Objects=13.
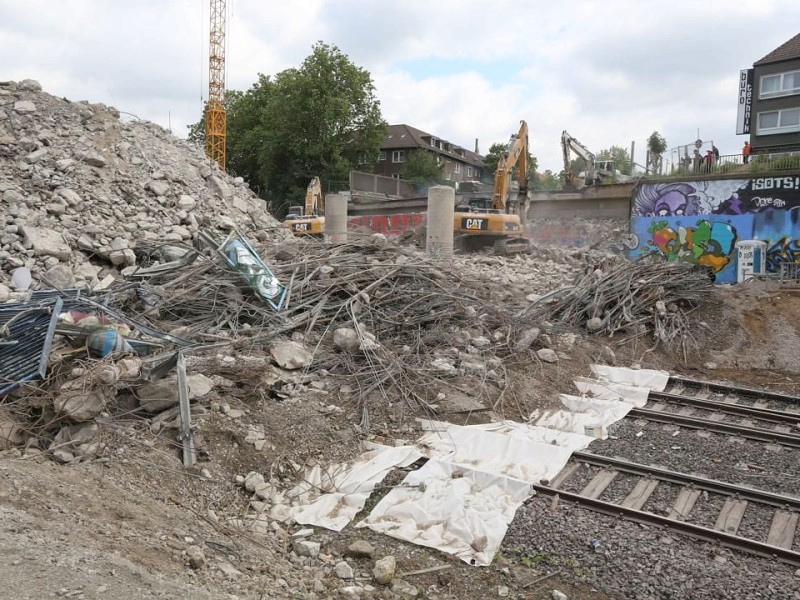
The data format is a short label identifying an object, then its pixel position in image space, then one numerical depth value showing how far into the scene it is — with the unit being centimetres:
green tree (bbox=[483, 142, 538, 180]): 5927
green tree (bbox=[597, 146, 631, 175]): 9622
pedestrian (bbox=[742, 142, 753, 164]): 2654
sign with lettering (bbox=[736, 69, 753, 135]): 3372
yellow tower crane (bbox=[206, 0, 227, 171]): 4603
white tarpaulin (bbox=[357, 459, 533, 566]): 520
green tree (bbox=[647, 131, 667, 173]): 5413
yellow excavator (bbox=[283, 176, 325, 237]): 2194
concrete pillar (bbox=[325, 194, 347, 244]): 2022
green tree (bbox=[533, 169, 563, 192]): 7275
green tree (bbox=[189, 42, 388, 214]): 4047
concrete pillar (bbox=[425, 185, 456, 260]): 1936
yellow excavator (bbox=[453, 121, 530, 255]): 2277
